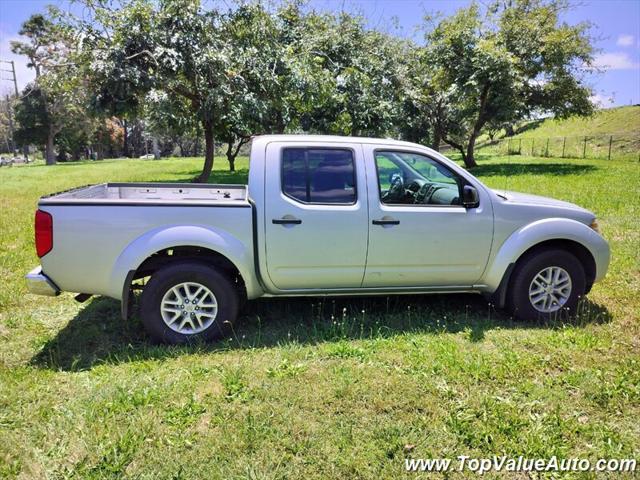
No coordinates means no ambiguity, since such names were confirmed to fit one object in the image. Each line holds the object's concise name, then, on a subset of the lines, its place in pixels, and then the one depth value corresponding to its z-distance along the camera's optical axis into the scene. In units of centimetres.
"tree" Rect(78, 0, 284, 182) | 1169
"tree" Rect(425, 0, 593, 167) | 1941
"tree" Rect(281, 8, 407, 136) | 1410
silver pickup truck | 380
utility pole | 4148
